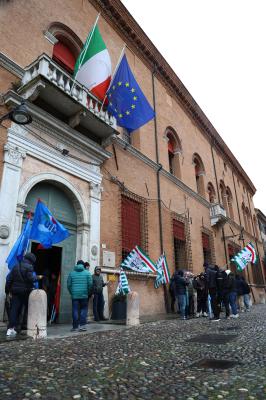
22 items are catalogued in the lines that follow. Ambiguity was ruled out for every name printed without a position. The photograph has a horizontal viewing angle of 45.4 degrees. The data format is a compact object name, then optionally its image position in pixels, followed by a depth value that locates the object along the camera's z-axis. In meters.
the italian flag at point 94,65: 10.24
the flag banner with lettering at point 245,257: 17.59
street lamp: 5.93
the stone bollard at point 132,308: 8.22
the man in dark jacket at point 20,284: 6.15
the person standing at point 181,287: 10.41
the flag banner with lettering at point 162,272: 12.27
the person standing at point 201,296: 11.19
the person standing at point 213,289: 9.78
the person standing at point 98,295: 8.95
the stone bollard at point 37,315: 5.90
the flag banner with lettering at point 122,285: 10.12
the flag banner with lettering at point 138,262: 11.02
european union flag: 10.98
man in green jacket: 7.00
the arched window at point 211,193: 21.81
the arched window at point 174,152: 17.50
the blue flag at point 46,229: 7.51
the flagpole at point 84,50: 10.12
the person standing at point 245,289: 13.61
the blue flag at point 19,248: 7.18
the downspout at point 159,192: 12.74
